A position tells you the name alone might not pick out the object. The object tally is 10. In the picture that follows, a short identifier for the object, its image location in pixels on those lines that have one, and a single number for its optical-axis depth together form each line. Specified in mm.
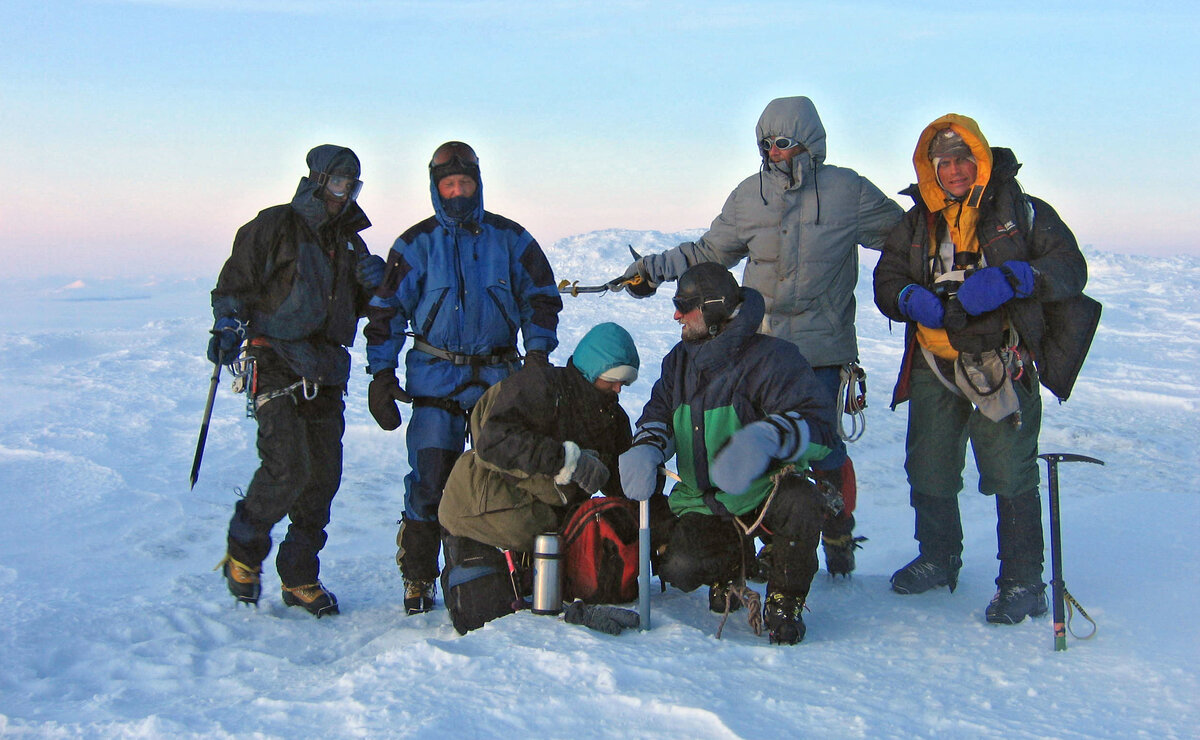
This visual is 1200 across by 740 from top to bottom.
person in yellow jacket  3752
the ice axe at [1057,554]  3324
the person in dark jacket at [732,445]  3395
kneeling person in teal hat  3809
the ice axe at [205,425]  4532
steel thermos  3697
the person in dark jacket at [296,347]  4359
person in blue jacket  4473
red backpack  3777
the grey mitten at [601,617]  3350
